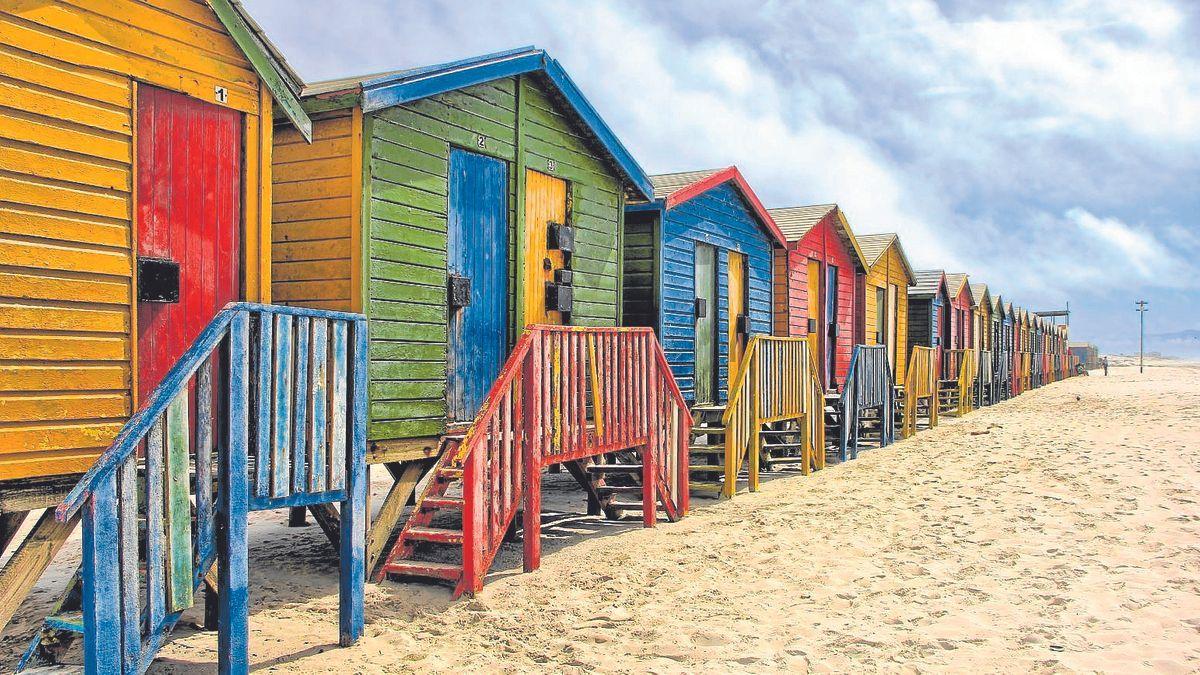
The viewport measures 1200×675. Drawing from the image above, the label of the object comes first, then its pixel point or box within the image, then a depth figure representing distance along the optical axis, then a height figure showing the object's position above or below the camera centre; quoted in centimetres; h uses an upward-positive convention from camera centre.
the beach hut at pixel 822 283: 1600 +100
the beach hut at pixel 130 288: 408 +27
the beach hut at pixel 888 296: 2117 +100
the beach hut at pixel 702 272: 1187 +91
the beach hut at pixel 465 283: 702 +43
